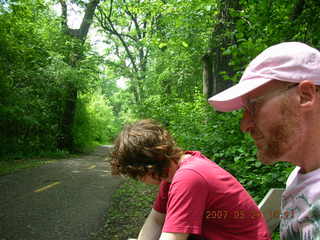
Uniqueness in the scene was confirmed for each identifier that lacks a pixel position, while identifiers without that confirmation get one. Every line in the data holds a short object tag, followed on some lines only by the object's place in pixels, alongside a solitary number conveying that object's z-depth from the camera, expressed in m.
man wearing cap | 0.90
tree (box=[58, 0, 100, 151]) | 15.90
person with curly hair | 1.42
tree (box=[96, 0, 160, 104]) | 19.77
